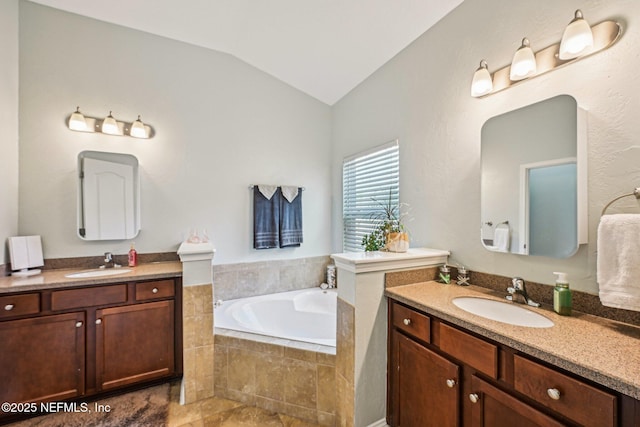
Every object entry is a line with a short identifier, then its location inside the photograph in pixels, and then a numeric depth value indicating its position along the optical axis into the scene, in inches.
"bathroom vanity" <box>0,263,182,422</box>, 67.7
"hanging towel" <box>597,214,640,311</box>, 39.0
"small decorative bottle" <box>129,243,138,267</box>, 91.9
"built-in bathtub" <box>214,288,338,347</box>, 101.2
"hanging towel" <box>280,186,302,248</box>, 118.0
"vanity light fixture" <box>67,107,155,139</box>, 88.0
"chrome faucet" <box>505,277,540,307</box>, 54.4
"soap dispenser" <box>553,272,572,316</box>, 46.8
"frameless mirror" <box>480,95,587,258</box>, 49.3
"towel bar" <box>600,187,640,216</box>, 42.6
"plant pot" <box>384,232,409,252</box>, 72.7
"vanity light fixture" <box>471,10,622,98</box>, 45.8
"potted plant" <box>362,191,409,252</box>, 72.9
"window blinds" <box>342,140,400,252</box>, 96.0
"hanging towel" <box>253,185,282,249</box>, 113.4
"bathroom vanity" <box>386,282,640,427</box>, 31.1
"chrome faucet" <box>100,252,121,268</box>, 91.4
